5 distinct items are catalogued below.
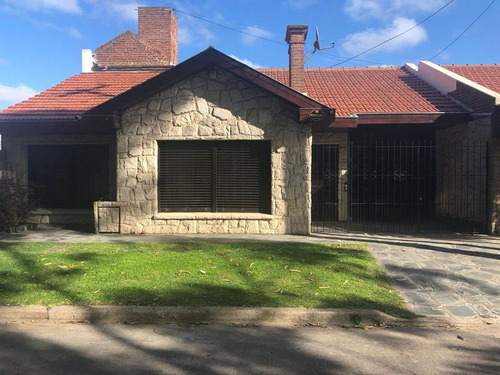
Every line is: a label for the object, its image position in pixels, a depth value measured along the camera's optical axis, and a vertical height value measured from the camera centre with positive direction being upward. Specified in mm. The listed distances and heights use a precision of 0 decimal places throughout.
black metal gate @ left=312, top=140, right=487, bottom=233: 11057 -146
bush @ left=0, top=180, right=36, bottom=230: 9570 -467
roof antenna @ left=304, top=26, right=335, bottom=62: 13242 +4847
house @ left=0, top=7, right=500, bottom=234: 9414 +1029
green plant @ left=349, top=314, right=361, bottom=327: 4504 -1618
